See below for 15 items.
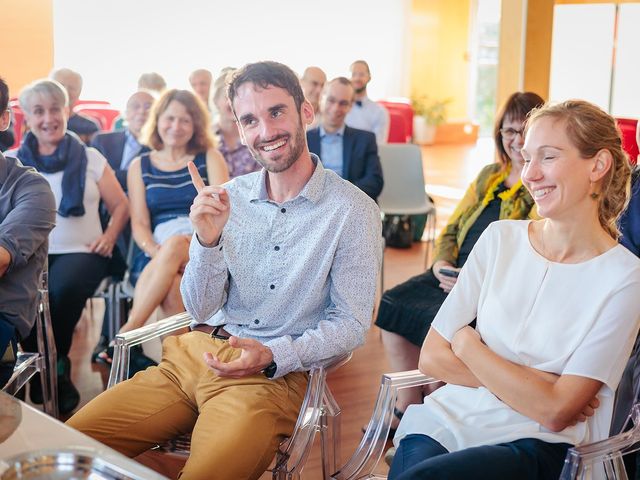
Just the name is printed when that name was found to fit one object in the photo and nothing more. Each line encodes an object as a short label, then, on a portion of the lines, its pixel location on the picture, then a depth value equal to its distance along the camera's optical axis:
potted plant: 15.09
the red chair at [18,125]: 6.01
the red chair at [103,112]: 8.05
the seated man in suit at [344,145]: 4.93
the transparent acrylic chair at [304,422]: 2.00
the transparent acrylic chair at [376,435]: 2.01
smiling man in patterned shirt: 2.02
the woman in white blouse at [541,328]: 1.74
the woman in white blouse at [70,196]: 3.65
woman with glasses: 3.20
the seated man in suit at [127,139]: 4.87
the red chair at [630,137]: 4.87
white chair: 5.86
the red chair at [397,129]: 9.57
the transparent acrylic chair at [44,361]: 2.61
